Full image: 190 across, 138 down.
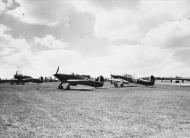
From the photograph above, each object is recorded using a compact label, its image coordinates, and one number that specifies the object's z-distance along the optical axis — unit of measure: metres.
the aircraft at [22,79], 55.56
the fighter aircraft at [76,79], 32.55
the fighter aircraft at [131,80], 43.91
